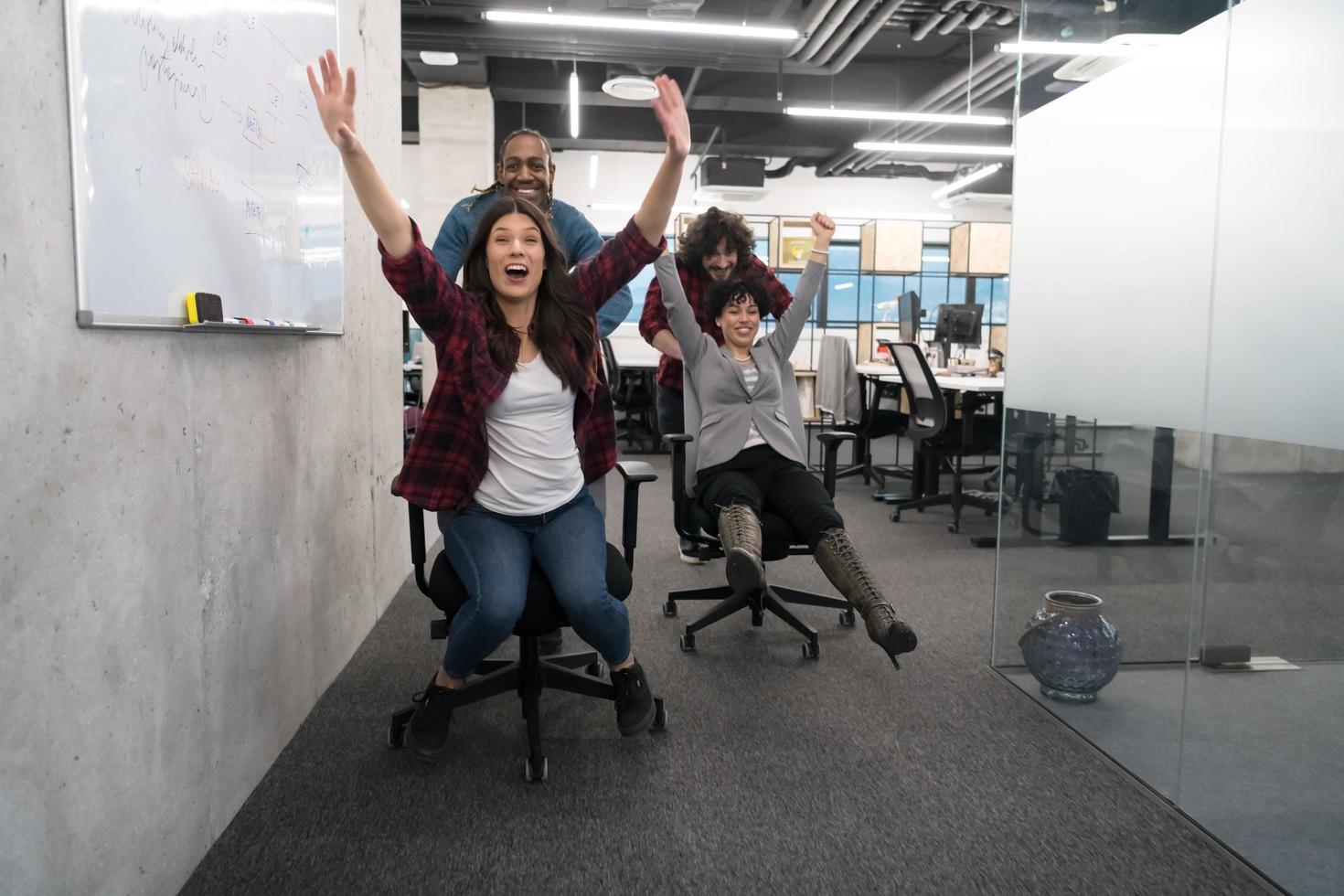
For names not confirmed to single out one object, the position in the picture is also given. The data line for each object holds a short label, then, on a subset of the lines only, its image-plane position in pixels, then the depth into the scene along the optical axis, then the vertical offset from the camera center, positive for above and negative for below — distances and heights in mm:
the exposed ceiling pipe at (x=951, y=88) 7020 +2481
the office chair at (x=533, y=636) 1797 -638
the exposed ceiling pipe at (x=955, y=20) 5987 +2451
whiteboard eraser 1379 +74
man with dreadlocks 2396 +479
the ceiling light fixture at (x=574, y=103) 6754 +2147
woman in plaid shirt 1767 -151
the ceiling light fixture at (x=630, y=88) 6117 +1981
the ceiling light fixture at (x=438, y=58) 6609 +2316
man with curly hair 3154 +367
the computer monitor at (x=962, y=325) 5945 +274
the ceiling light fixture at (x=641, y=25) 5312 +2117
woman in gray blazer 2438 -174
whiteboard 1148 +325
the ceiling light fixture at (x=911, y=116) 7098 +2068
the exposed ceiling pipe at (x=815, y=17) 5684 +2357
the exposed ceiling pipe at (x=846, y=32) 5714 +2357
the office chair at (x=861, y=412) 5320 -310
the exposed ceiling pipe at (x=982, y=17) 6020 +2451
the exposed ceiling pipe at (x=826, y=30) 5699 +2354
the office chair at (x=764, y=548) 2502 -557
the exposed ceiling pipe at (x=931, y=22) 5906 +2464
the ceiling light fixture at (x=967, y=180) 8032 +1832
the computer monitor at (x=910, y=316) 6062 +342
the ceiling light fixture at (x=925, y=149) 7891 +2089
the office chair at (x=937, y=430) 4555 -349
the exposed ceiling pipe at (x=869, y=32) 5586 +2343
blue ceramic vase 2045 -685
